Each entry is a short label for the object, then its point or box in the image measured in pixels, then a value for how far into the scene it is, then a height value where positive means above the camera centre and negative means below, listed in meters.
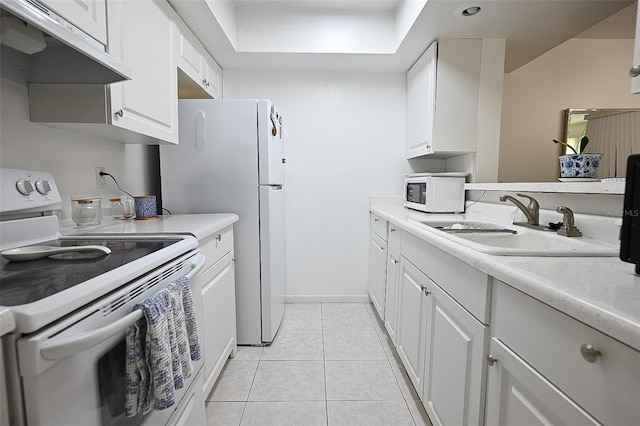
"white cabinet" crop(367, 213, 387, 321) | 2.16 -0.59
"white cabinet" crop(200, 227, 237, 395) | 1.39 -0.62
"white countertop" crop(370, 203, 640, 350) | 0.47 -0.20
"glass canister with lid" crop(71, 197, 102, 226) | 1.28 -0.11
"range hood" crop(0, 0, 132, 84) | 0.72 +0.42
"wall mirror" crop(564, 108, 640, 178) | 1.60 +0.34
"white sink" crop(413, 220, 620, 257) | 0.86 -0.20
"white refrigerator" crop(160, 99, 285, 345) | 1.83 +0.05
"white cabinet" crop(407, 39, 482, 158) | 2.03 +0.69
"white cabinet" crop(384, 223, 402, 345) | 1.80 -0.61
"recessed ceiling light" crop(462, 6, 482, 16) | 1.66 +1.05
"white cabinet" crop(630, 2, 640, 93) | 0.89 +0.38
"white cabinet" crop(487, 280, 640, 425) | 0.47 -0.35
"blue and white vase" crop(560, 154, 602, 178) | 1.27 +0.12
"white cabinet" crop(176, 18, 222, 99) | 1.76 +0.83
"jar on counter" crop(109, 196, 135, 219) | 1.57 -0.12
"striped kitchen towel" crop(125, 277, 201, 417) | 0.66 -0.41
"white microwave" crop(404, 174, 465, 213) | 2.09 -0.03
